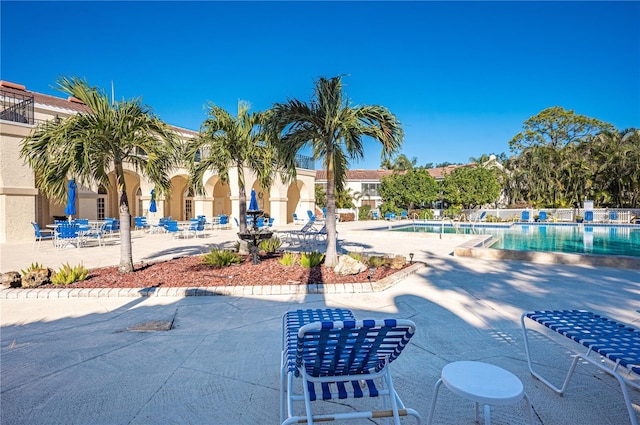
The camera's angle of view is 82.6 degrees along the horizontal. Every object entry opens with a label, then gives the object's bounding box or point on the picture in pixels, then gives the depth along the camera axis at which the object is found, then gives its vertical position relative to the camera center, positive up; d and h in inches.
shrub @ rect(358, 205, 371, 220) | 1371.8 -26.7
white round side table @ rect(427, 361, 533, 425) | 74.7 -39.4
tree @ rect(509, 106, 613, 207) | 1230.9 +168.7
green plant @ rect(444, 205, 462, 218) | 1247.5 -20.6
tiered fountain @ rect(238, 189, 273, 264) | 330.3 -28.2
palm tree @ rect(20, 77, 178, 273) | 245.0 +45.4
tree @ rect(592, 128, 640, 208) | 1098.7 +117.2
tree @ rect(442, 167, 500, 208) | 1258.0 +62.9
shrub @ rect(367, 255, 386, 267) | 311.6 -48.6
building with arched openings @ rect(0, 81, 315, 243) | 560.4 +32.4
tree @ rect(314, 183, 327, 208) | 1474.4 +37.8
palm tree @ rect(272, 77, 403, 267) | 284.4 +62.6
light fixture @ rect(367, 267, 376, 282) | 272.8 -51.4
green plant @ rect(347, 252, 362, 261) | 317.2 -44.7
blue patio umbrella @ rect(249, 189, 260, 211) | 518.0 +2.7
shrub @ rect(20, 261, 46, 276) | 261.6 -43.7
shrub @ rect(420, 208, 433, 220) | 1239.5 -32.9
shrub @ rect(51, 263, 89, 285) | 256.7 -48.4
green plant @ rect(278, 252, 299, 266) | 314.8 -47.1
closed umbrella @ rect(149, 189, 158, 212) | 771.0 +1.7
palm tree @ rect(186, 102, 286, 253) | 354.3 +63.1
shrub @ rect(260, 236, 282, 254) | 391.8 -42.3
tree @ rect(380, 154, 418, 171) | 2102.6 +246.0
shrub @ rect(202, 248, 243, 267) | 315.9 -45.3
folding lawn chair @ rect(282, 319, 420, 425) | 77.0 -35.3
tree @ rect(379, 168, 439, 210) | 1328.7 +62.7
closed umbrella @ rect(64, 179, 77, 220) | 526.9 +11.2
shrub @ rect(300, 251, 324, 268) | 305.7 -45.3
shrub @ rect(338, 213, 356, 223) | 1236.3 -37.4
